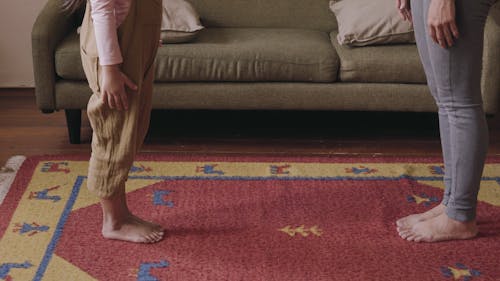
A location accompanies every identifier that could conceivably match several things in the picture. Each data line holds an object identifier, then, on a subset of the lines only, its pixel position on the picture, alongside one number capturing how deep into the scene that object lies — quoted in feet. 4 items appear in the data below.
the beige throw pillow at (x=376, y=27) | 8.75
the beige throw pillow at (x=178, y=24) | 8.67
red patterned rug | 6.00
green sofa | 8.50
